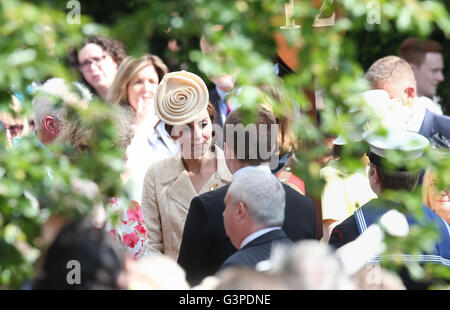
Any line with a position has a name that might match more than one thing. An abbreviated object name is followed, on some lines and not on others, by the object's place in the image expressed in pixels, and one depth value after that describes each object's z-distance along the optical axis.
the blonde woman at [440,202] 10.63
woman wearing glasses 13.29
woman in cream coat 9.95
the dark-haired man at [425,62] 14.63
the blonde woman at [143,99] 11.49
